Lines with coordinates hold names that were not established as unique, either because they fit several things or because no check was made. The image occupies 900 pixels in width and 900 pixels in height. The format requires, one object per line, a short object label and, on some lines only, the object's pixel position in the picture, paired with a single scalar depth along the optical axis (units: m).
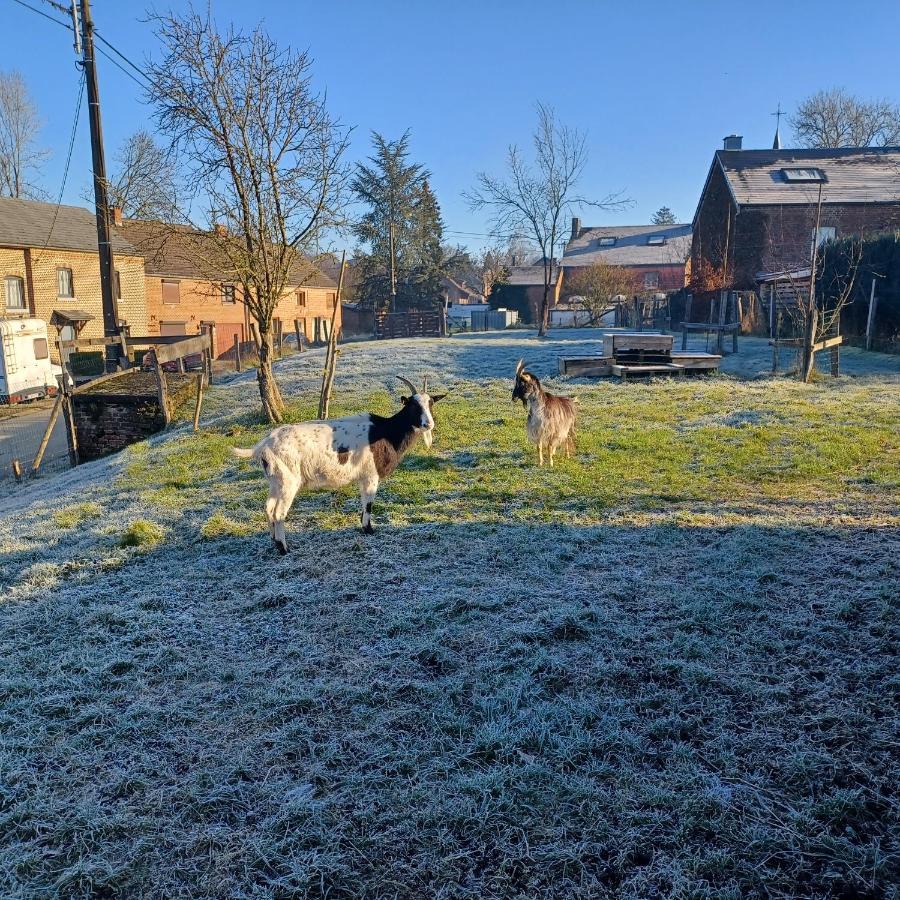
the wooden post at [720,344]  19.94
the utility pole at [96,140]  15.02
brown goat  8.98
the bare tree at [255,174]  11.88
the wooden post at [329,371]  11.45
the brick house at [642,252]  54.75
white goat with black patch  6.60
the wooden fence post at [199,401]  13.10
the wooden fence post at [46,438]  13.44
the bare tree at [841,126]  47.66
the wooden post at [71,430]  14.24
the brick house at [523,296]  53.78
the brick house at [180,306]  37.62
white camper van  23.97
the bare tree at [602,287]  37.72
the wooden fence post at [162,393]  14.40
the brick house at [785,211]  31.88
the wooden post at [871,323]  20.25
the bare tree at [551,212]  29.61
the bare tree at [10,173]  44.41
